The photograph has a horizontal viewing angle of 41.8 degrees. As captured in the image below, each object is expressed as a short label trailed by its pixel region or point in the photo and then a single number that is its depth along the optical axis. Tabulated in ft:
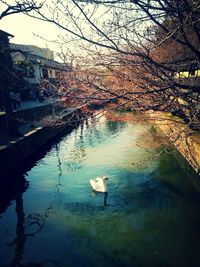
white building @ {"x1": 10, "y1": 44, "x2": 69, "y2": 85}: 125.29
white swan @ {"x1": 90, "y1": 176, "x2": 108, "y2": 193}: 34.30
